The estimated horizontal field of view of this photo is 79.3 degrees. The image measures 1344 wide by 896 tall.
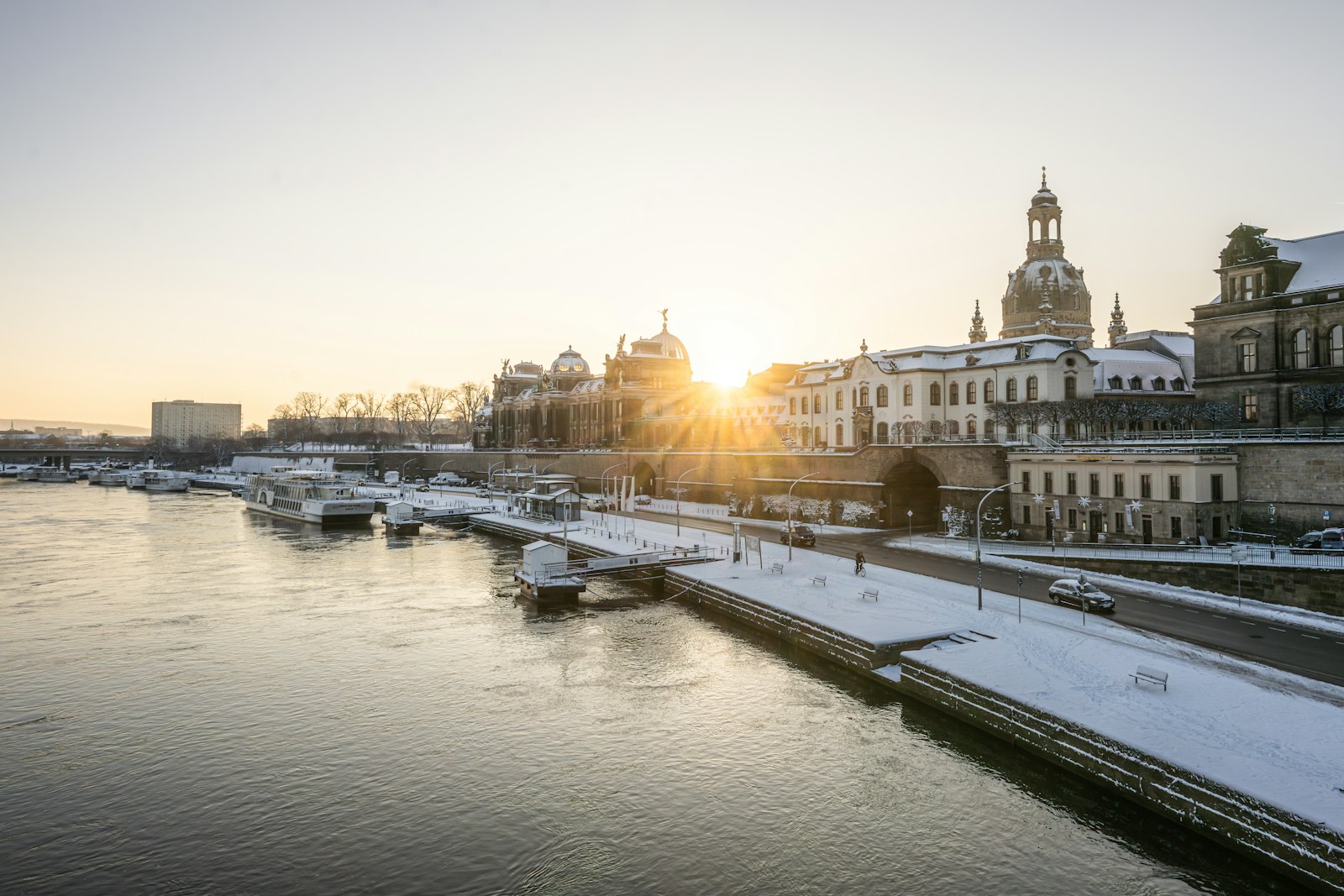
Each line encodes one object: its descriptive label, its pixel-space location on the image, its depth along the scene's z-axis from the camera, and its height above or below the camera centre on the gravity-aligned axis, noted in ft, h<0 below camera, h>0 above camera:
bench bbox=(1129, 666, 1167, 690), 87.10 -23.75
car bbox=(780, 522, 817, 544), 198.29 -19.05
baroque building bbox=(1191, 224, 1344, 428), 167.12 +27.89
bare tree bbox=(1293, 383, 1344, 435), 161.68 +11.44
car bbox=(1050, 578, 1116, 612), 125.18 -21.88
